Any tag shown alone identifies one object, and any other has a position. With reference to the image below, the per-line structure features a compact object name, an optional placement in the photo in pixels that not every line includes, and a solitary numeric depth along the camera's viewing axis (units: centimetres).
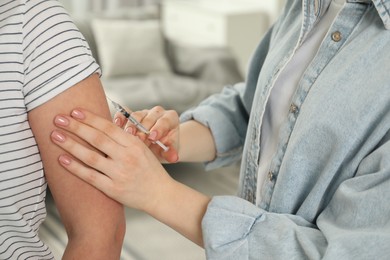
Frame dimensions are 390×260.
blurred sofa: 365
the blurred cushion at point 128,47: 390
